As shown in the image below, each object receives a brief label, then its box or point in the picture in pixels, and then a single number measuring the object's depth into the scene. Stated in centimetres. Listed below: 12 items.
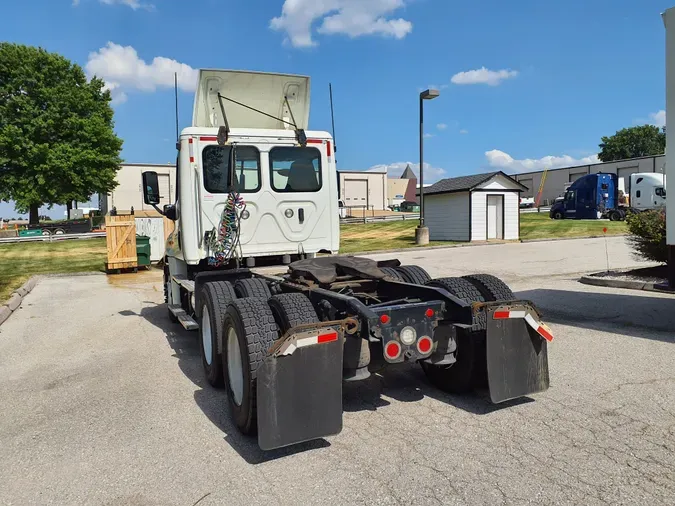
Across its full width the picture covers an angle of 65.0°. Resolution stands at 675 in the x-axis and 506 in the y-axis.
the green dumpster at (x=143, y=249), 1756
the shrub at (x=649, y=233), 1127
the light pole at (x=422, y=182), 2119
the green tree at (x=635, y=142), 9200
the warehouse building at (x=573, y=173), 4647
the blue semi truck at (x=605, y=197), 3253
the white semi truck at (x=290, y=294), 352
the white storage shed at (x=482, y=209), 2502
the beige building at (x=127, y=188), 6188
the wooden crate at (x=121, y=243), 1689
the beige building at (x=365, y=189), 7969
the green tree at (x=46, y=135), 3919
